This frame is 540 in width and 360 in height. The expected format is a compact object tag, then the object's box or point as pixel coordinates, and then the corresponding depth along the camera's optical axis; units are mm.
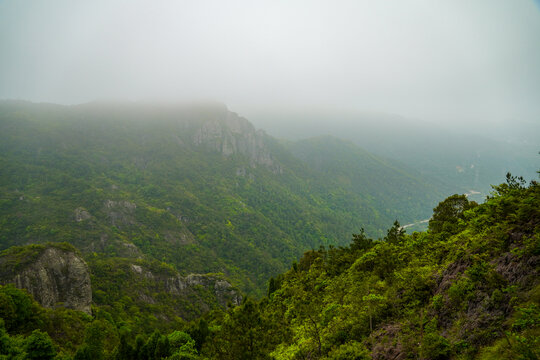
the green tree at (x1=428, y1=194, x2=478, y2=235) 32625
